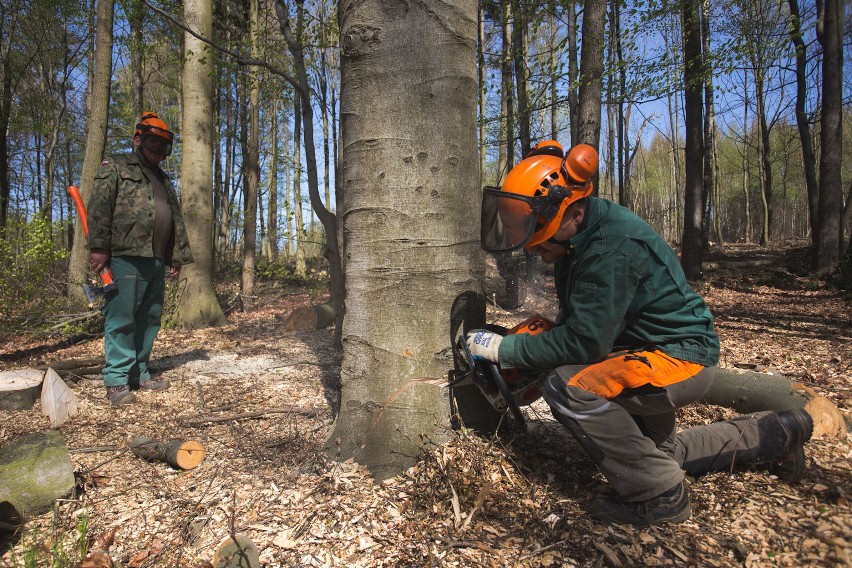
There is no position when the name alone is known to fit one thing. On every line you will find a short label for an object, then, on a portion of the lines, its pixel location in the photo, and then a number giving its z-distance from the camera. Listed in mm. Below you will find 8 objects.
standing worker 3834
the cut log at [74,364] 4400
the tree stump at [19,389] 3533
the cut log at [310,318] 7520
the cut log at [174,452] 2604
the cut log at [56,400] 3338
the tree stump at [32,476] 2160
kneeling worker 1936
